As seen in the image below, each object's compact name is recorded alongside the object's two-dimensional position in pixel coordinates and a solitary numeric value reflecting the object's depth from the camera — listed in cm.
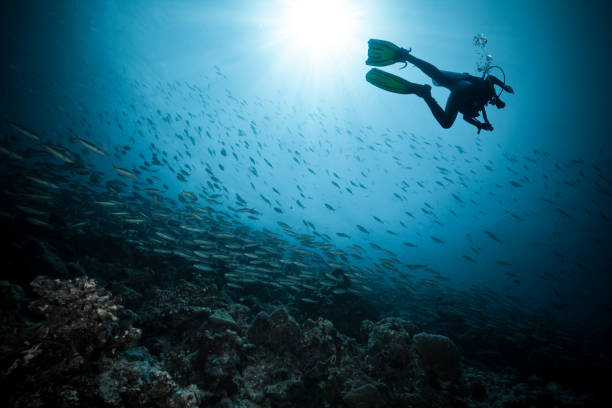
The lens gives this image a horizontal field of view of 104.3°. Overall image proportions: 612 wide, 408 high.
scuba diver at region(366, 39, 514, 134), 525
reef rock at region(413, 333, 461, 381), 518
